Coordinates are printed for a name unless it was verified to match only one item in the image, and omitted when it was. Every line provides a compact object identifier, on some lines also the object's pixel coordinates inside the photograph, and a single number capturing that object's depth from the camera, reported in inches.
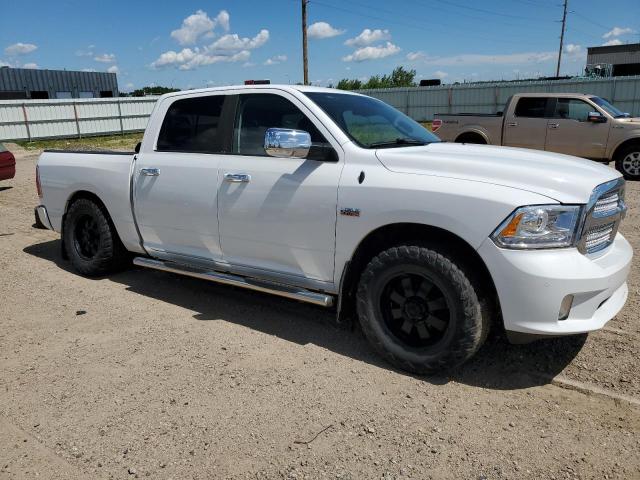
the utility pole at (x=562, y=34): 2231.8
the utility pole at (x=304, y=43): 1005.2
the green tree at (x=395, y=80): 2677.2
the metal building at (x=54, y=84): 1883.6
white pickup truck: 120.7
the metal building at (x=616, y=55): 2250.2
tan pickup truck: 452.4
